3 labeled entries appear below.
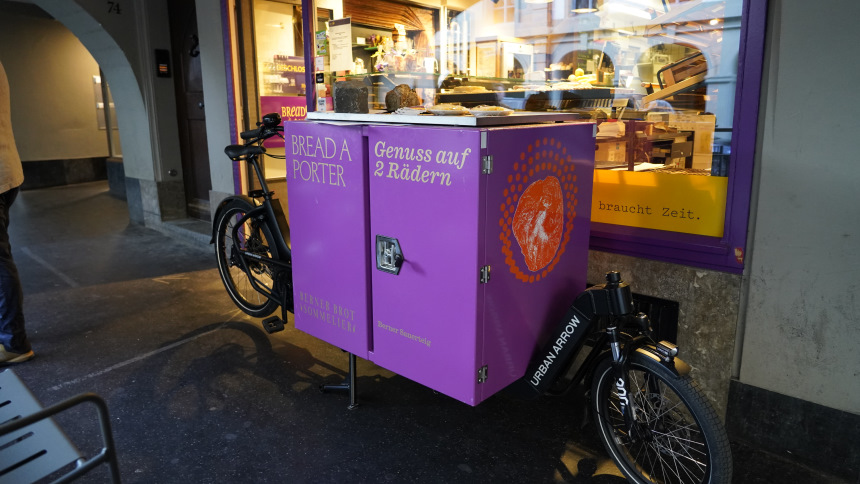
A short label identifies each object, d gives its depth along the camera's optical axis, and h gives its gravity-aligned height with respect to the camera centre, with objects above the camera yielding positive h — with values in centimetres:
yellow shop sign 281 -42
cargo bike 222 -65
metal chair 147 -90
